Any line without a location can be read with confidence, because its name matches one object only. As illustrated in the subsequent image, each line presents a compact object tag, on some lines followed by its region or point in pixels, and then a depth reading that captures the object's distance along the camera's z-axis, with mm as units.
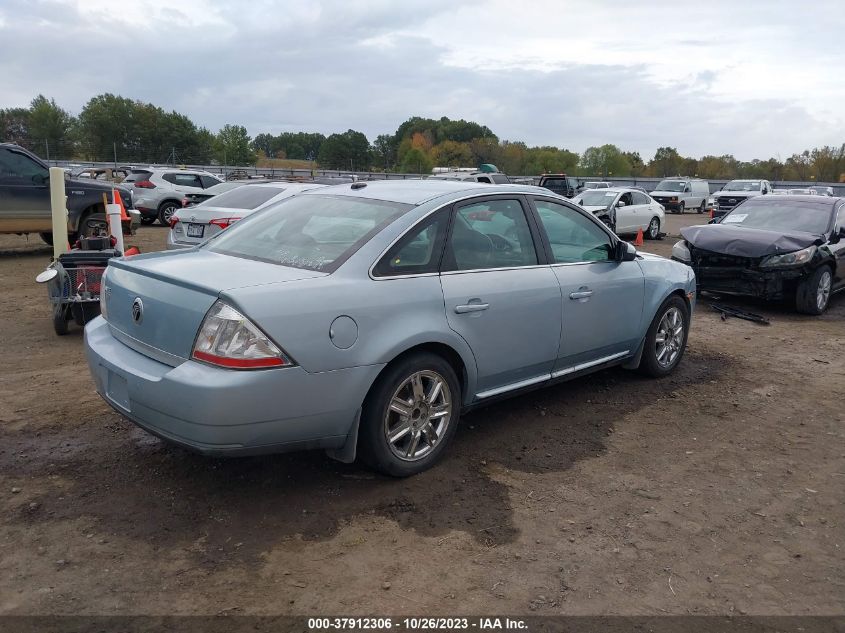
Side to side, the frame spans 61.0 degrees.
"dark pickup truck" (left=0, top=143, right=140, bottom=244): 12562
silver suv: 19719
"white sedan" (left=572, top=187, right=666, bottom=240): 19656
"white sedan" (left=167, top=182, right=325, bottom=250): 10273
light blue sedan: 3361
